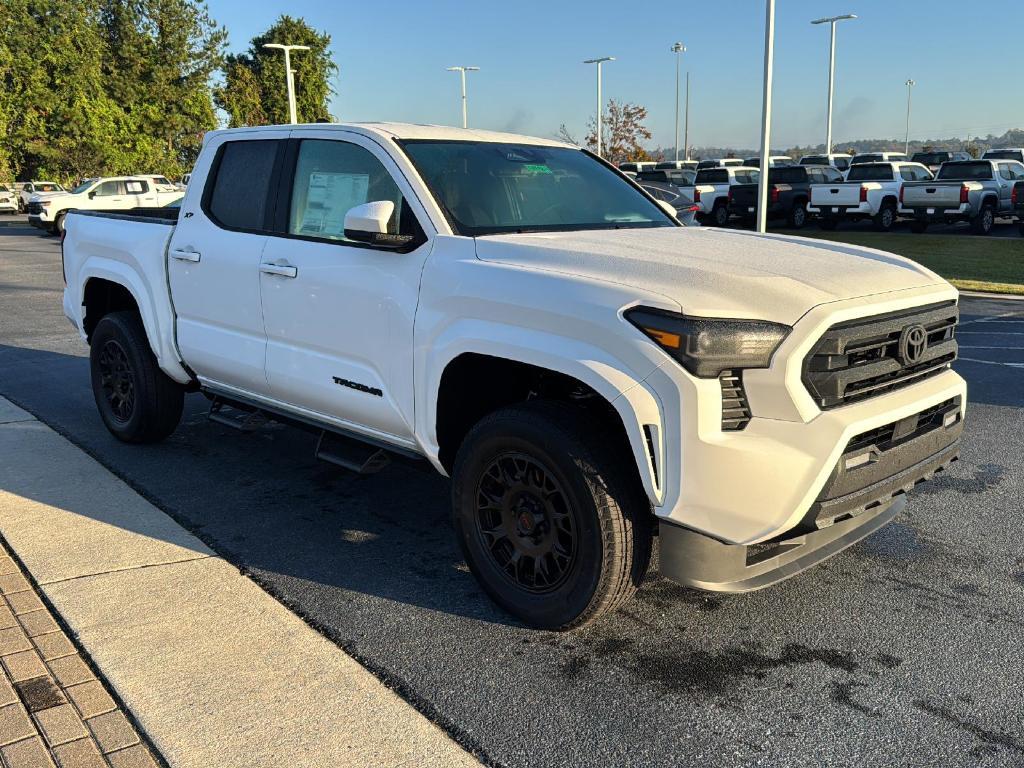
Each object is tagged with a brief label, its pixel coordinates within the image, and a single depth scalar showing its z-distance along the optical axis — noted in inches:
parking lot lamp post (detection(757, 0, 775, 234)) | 691.4
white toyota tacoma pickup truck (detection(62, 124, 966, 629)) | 118.9
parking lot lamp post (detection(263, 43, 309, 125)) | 1339.8
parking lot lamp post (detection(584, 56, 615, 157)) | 1953.7
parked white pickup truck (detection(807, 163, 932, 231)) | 1000.9
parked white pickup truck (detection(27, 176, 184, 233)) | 1105.4
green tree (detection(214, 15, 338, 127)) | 2177.7
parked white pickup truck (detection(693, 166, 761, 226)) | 1113.4
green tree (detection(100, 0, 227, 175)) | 2047.2
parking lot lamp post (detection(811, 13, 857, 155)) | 1519.4
